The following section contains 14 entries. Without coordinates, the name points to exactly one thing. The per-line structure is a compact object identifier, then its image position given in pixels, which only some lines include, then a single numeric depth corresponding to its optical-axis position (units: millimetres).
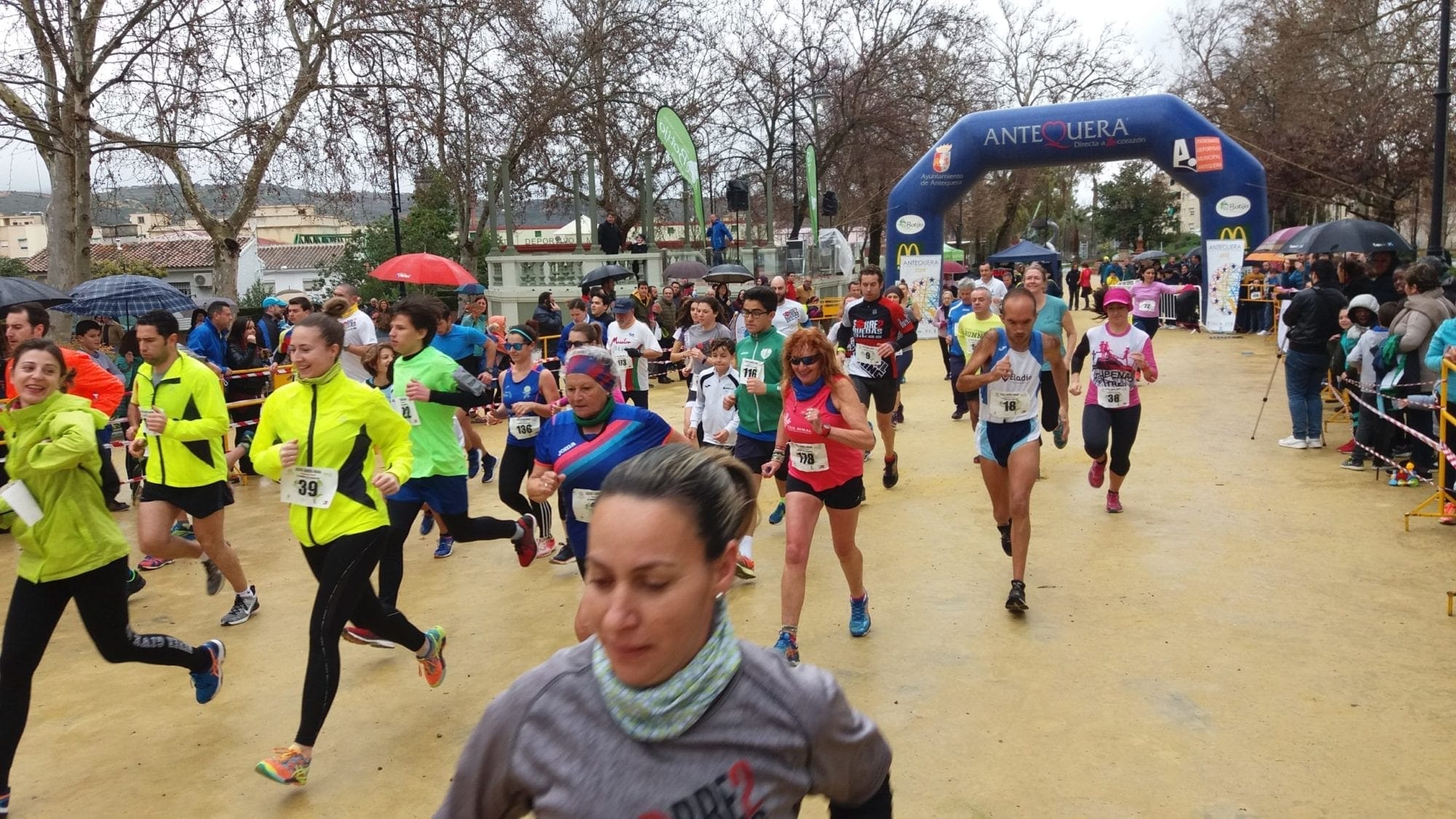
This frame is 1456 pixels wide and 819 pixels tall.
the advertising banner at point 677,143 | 21438
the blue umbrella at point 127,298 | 10484
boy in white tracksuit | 7164
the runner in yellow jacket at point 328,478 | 4234
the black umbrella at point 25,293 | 9156
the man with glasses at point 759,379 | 6562
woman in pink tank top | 5219
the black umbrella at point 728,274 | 18016
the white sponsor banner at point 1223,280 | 21641
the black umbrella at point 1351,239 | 11742
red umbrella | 13297
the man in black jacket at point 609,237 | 23269
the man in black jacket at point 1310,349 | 10234
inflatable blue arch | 21125
